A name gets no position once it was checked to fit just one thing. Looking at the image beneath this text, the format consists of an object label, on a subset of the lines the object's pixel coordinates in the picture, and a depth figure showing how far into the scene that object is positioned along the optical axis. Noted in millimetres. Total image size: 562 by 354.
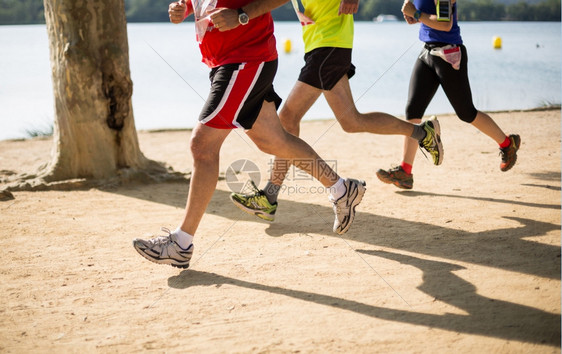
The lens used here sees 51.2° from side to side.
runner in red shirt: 3389
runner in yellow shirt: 4230
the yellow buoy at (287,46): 24909
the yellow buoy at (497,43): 24195
